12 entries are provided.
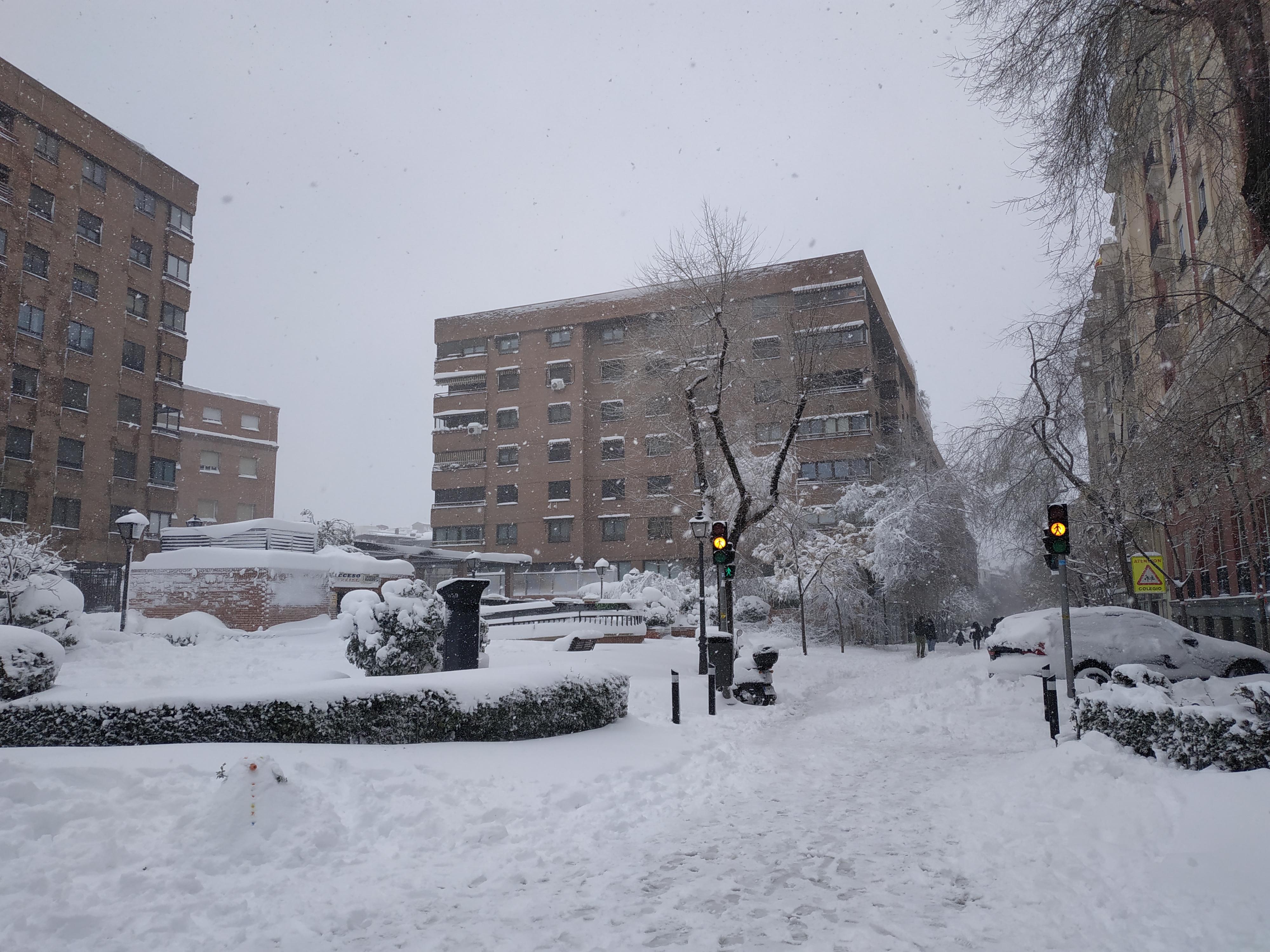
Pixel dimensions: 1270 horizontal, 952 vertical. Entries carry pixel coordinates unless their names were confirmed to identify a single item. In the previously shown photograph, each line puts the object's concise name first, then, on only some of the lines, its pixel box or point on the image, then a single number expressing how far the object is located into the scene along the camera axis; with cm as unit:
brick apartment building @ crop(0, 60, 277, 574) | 3466
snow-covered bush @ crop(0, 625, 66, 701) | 811
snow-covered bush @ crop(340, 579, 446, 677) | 1304
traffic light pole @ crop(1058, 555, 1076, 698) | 1000
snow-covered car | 1391
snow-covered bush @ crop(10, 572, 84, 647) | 1736
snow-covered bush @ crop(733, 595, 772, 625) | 3994
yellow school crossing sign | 1652
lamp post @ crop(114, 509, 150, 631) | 2036
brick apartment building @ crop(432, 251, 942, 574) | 4800
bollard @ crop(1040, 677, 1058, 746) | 1045
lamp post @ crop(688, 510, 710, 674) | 1630
